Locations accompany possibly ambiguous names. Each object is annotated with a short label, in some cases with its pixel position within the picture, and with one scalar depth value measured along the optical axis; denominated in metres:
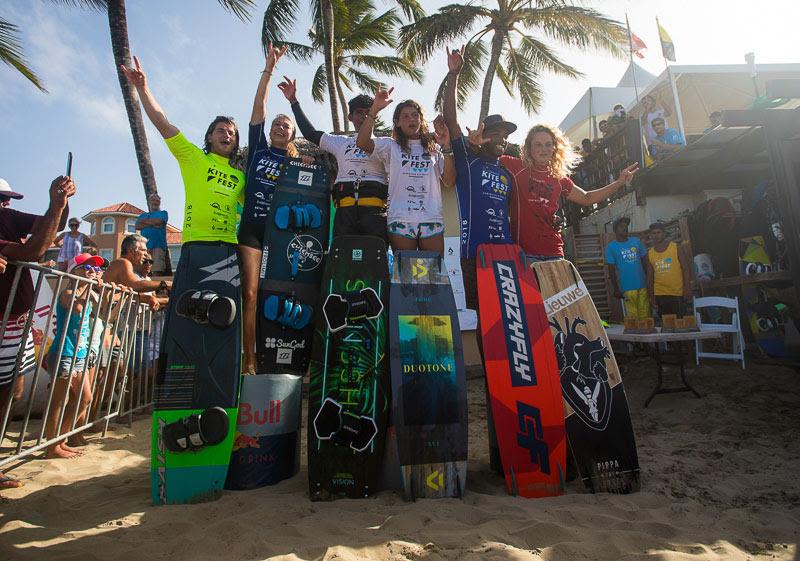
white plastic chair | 5.10
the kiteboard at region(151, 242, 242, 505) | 2.43
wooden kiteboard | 2.47
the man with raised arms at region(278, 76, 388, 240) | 3.11
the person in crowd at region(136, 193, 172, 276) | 6.06
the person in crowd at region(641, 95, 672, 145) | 8.35
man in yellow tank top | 5.94
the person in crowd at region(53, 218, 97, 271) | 8.57
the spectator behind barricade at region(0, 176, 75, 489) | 2.33
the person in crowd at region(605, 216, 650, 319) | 6.31
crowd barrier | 2.53
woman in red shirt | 3.19
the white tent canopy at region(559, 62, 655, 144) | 15.57
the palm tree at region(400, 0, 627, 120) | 11.56
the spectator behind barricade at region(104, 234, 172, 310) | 3.80
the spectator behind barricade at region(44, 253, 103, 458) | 3.22
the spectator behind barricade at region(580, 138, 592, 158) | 11.12
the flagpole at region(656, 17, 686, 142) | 9.56
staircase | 8.23
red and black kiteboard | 2.49
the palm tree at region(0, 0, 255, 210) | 8.05
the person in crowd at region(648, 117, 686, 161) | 8.06
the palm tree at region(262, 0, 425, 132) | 10.84
